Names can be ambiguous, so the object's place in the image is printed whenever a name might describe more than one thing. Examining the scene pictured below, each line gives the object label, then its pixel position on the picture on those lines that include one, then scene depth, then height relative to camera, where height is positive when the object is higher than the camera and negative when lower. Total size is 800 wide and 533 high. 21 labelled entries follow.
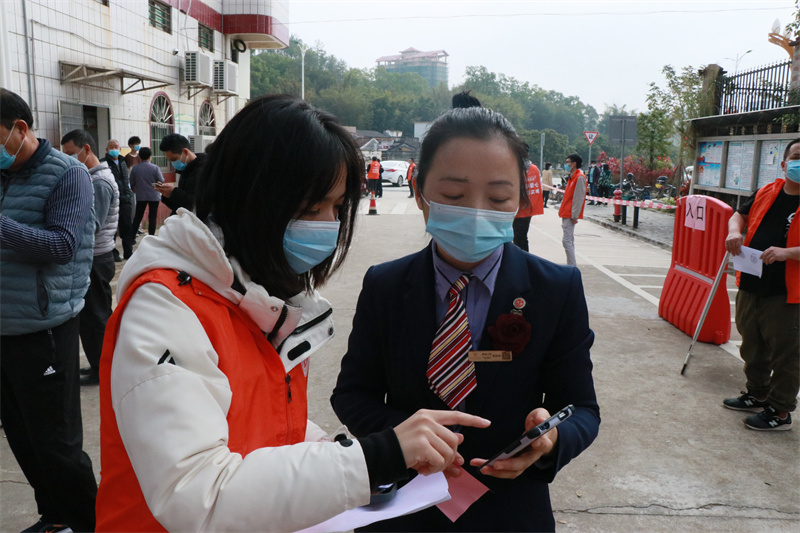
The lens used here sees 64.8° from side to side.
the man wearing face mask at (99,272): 4.57 -0.81
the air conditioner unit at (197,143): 15.40 +0.57
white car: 31.97 -0.08
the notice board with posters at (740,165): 11.87 +0.29
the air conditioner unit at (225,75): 16.30 +2.35
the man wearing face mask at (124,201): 9.32 -0.55
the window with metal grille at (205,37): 16.03 +3.32
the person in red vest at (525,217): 8.87 -0.62
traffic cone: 18.06 -1.04
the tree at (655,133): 21.78 +1.59
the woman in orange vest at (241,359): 0.98 -0.34
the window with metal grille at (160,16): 13.30 +3.21
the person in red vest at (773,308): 4.05 -0.83
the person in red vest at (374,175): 20.77 -0.14
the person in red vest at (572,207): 9.58 -0.47
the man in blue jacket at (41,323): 2.63 -0.67
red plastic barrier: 5.85 -0.89
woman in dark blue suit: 1.59 -0.42
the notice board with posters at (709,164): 13.48 +0.35
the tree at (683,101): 15.30 +2.27
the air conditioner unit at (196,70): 14.52 +2.20
